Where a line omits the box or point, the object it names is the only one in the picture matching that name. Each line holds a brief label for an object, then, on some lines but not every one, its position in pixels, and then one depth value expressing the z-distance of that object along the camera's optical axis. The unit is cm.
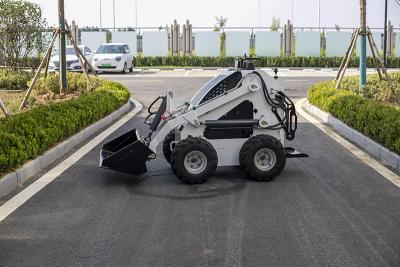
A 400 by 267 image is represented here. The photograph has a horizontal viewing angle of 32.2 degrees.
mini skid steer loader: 830
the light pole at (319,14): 5426
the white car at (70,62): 3266
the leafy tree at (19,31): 2078
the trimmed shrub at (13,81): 2120
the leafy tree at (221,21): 6359
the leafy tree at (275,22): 6508
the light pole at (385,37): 3572
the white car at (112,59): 3353
